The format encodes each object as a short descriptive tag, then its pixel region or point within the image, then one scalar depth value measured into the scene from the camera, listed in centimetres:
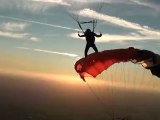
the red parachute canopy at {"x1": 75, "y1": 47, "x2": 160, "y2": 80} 2203
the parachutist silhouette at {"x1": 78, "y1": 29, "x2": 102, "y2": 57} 2269
